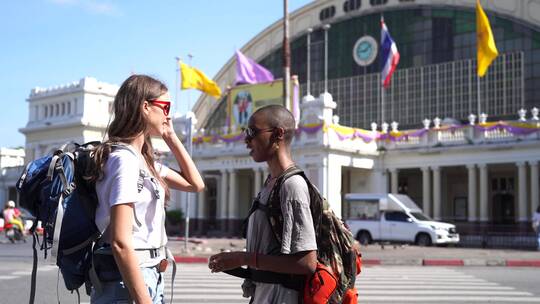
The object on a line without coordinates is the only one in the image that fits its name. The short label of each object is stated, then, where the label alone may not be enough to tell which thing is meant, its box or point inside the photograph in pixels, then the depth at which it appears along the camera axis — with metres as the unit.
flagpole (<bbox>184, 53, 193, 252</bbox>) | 23.08
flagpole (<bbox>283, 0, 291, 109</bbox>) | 27.73
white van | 33.12
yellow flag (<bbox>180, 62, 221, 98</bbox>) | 46.66
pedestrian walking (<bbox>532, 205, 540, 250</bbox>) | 28.88
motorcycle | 31.44
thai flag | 43.88
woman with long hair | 3.55
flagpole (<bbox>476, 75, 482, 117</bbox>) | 50.00
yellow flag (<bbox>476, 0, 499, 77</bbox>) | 40.09
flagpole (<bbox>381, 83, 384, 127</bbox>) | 53.53
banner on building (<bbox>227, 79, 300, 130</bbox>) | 45.78
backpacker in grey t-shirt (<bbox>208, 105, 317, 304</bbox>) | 3.92
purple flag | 47.31
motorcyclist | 31.10
